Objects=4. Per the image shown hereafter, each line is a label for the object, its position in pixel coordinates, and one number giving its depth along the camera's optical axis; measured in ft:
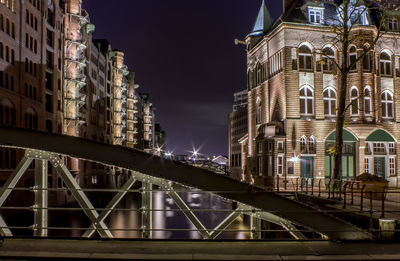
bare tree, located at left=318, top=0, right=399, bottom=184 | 70.37
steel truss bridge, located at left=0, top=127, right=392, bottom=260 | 27.43
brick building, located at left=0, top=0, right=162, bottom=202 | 124.06
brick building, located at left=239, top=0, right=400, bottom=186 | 115.14
